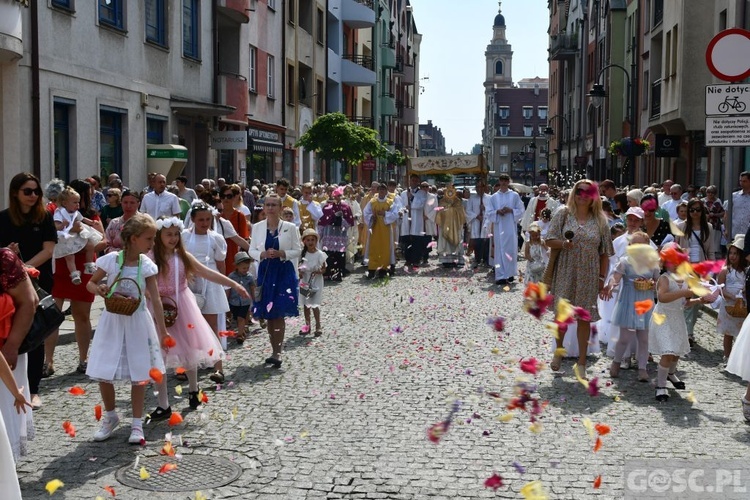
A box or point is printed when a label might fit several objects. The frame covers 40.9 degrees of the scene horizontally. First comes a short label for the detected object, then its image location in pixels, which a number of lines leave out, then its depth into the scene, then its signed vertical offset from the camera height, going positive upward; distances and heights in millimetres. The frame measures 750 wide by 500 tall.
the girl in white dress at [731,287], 9477 -931
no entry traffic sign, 10578 +1435
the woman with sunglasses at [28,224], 7895 -311
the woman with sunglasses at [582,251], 9312 -580
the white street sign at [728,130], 11273 +676
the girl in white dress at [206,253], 9266 -634
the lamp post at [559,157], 62112 +1952
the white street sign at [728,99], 11172 +1018
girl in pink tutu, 7793 -869
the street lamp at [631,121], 28203 +2045
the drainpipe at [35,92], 16750 +1558
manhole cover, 5781 -1717
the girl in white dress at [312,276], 11930 -1061
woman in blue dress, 9852 -837
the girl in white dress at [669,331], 8203 -1176
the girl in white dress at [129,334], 6758 -1012
